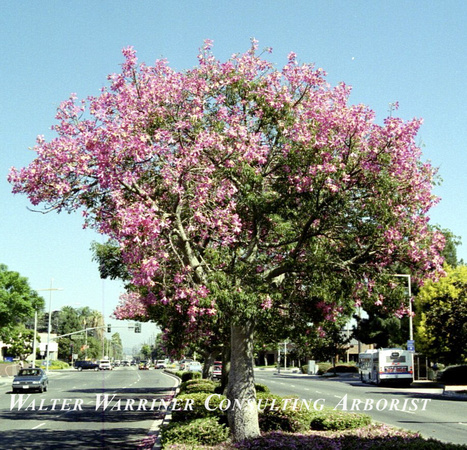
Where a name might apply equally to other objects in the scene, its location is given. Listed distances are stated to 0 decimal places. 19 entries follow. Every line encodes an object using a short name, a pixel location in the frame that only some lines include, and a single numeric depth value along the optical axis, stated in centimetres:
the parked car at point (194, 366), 7746
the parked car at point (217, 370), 5963
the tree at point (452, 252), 6556
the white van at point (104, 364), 9981
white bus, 4662
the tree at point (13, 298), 6185
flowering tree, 1160
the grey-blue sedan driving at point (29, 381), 3828
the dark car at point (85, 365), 10338
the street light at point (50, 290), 7097
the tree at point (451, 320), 3700
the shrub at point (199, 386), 2391
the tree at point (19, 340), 7047
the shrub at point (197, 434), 1309
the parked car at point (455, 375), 4900
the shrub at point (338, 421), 1498
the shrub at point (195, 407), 1609
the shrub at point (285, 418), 1501
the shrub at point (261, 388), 2255
